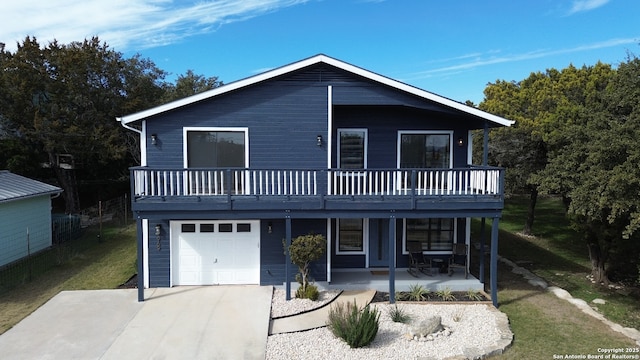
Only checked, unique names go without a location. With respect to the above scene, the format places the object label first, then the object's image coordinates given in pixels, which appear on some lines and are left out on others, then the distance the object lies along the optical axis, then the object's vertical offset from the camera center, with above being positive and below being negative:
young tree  10.34 -2.09
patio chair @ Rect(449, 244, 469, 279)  12.35 -2.75
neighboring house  14.02 -1.87
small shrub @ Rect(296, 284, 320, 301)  10.63 -3.30
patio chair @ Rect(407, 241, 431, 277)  12.49 -2.87
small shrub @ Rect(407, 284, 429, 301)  10.85 -3.40
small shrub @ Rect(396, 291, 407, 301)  10.91 -3.47
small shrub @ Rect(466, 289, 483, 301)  10.99 -3.49
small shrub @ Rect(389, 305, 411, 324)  9.34 -3.45
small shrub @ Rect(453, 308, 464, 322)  9.50 -3.55
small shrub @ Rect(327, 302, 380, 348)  8.05 -3.19
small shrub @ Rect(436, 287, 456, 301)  10.84 -3.42
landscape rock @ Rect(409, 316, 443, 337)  8.52 -3.39
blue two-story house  10.82 -0.20
